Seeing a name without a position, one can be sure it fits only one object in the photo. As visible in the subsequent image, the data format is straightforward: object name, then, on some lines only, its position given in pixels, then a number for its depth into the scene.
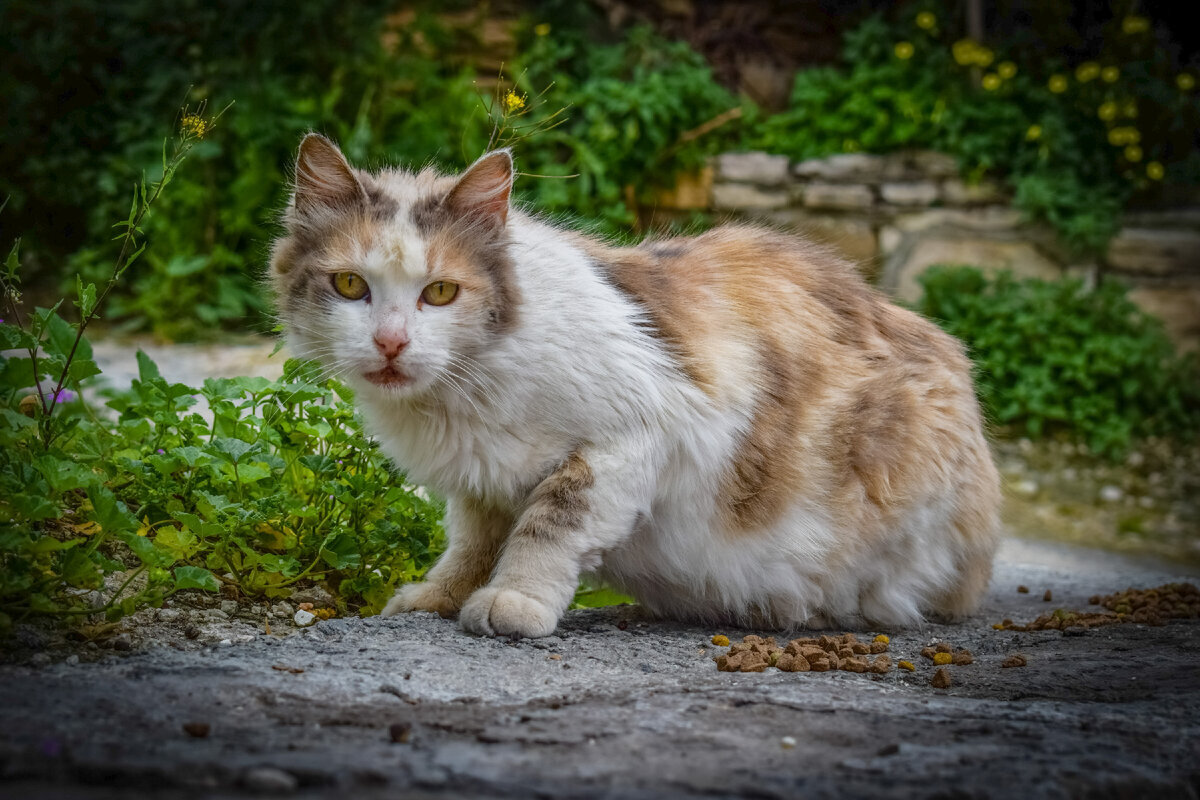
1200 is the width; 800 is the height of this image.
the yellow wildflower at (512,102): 2.83
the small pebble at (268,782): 1.51
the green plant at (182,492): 2.34
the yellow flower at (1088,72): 7.63
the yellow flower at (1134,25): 7.75
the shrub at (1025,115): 7.40
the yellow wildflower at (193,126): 2.55
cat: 2.60
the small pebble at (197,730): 1.73
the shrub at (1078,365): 6.91
